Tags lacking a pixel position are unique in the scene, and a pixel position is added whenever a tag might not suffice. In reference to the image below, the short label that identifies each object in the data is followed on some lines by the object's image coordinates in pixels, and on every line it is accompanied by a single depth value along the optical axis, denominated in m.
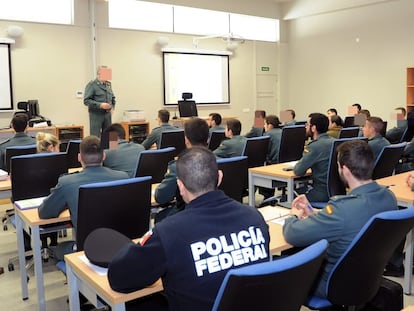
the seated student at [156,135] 6.07
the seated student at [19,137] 4.75
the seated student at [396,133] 6.41
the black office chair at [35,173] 3.59
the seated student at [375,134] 4.41
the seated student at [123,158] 4.04
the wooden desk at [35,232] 2.76
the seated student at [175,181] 3.13
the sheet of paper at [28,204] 2.97
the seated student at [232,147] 4.79
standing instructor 7.61
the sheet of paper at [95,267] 1.87
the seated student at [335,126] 6.03
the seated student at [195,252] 1.52
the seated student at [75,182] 2.71
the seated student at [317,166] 4.02
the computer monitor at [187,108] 9.59
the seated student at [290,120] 7.30
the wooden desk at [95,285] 1.70
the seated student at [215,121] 6.75
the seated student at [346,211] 2.03
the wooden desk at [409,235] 3.05
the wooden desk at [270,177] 4.13
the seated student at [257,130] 6.16
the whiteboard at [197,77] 10.02
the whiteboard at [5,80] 7.81
